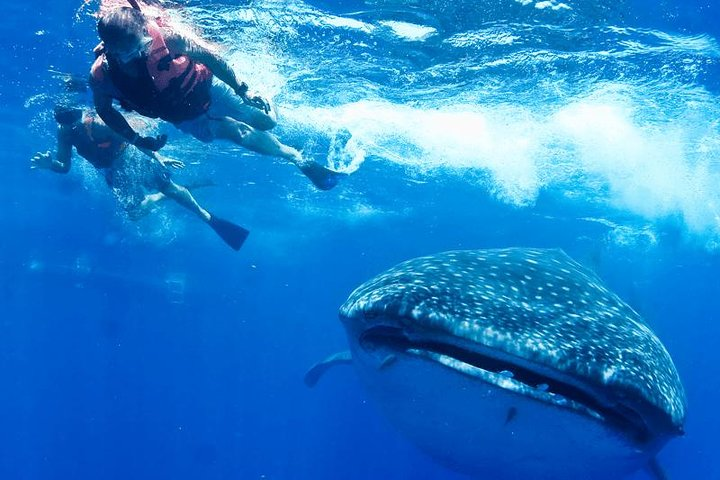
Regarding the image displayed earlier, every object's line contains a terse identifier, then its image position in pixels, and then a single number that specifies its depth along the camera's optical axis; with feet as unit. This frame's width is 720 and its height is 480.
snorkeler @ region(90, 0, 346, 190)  18.81
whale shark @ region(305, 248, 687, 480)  11.94
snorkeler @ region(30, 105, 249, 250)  30.37
